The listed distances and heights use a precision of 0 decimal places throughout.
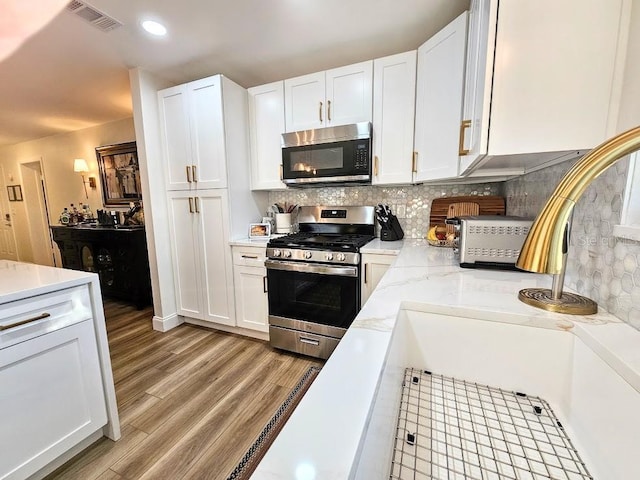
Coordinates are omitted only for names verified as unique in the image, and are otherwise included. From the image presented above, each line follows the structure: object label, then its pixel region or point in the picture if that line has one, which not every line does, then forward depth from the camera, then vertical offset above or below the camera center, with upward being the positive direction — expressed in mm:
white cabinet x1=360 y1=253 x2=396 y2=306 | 1872 -478
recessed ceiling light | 1729 +1135
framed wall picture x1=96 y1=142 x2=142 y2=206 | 3639 +407
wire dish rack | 488 -486
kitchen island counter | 1035 -691
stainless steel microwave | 2072 +360
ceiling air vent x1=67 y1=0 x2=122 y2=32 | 1553 +1129
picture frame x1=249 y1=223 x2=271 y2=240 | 2476 -267
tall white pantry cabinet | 2266 +140
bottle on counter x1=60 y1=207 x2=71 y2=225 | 4012 -216
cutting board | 1932 -45
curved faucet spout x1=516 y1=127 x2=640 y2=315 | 486 -18
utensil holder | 2604 -202
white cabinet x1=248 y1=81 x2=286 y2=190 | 2346 +602
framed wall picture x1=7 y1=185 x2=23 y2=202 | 5121 +214
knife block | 2211 -248
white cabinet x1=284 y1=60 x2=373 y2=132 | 2072 +817
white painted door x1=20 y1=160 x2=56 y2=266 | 4965 -115
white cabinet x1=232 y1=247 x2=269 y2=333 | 2275 -734
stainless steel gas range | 1932 -667
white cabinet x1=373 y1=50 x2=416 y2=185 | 1945 +616
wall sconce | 4031 +536
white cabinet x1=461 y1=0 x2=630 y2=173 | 790 +377
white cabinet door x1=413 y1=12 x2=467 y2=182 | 1577 +626
